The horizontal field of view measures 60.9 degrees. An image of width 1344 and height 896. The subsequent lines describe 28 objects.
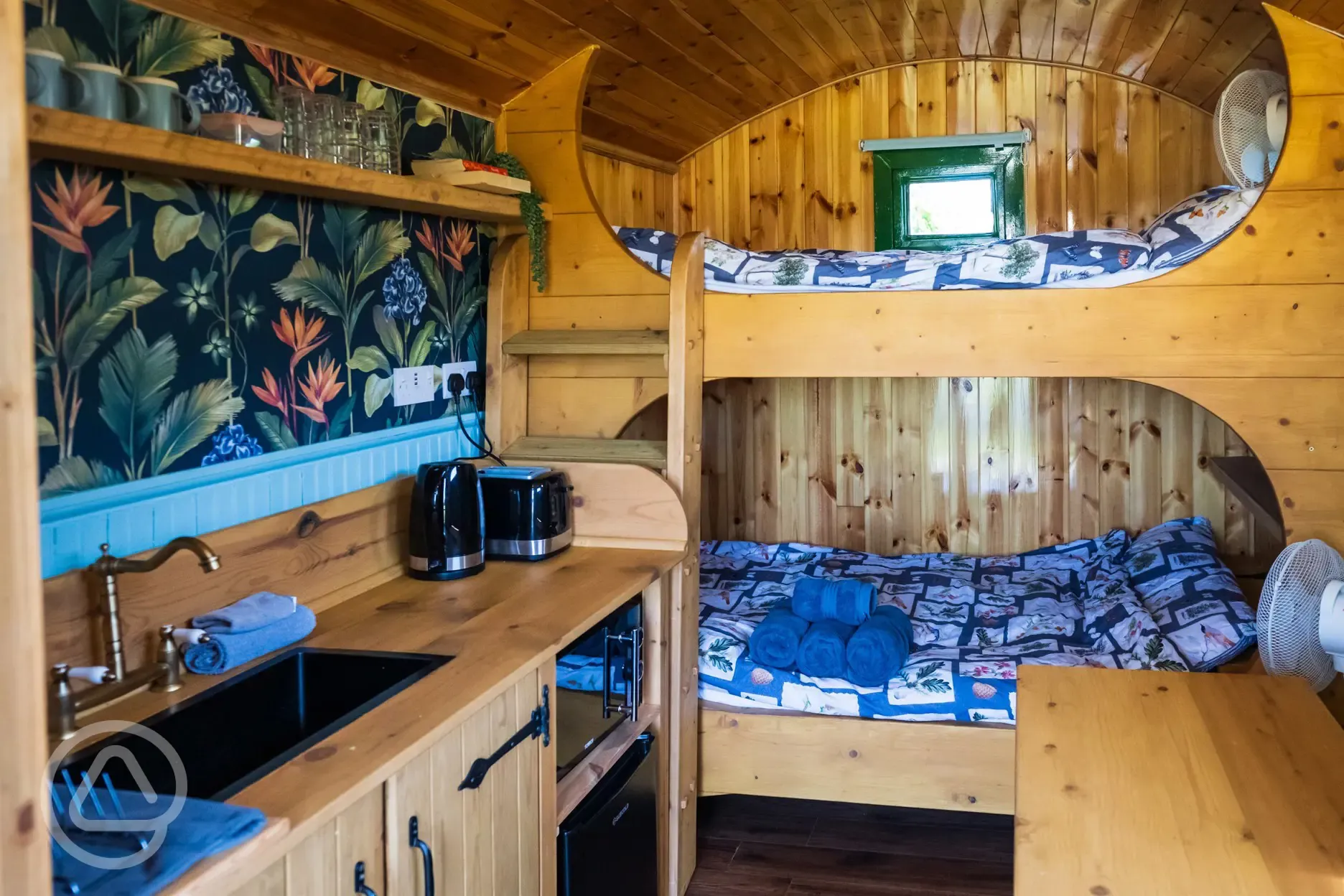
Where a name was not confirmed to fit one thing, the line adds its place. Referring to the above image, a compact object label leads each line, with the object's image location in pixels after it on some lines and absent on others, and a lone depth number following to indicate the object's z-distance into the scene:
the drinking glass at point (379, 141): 2.16
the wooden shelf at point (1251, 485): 2.74
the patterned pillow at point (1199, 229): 2.56
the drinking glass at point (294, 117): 1.95
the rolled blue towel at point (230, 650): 1.67
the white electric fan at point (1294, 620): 2.21
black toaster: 2.40
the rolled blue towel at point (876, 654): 2.70
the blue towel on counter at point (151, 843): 0.98
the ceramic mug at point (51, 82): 1.41
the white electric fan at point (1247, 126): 2.77
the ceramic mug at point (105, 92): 1.50
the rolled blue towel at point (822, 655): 2.73
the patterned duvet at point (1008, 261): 2.57
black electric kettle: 2.23
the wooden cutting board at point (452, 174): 2.34
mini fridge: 1.96
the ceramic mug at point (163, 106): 1.58
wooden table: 1.26
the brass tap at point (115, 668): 1.43
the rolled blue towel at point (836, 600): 2.94
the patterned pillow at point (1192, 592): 2.66
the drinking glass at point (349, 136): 2.04
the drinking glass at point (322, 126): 1.99
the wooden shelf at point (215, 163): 1.39
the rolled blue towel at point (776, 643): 2.78
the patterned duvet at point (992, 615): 2.69
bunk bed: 2.49
